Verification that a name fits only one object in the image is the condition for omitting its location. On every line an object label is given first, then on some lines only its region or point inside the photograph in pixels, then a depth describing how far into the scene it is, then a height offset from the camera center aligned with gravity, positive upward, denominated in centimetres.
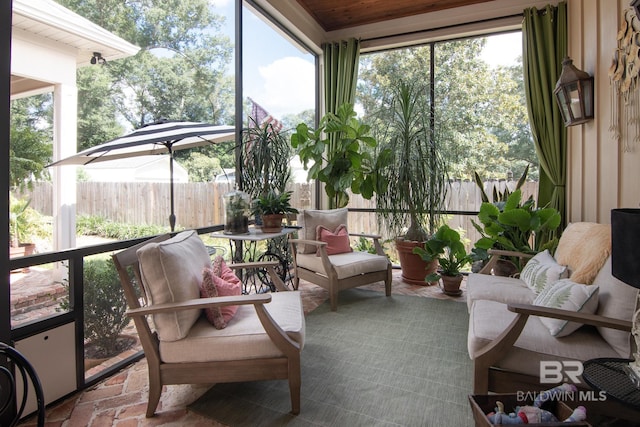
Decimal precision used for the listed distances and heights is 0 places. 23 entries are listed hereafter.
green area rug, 179 -105
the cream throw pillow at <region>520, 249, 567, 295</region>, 218 -41
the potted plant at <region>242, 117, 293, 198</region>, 350 +53
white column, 202 +25
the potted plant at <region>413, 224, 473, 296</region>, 366 -50
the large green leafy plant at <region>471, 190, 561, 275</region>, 291 -12
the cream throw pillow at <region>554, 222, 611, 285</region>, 191 -24
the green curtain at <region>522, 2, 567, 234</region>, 388 +139
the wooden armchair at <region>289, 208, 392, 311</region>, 335 -53
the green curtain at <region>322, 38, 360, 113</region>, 491 +202
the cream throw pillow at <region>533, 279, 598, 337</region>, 167 -46
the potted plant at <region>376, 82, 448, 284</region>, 416 +38
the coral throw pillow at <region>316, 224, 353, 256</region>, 373 -31
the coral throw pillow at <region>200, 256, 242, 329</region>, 186 -46
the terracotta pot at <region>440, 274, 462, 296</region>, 381 -82
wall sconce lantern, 289 +103
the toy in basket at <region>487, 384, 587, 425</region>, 118 -74
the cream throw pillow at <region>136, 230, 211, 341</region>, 172 -37
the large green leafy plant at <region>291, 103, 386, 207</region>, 423 +68
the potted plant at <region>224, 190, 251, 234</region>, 309 -3
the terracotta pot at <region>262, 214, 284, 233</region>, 323 -12
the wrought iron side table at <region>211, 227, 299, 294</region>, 354 -50
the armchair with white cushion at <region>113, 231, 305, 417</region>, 173 -67
